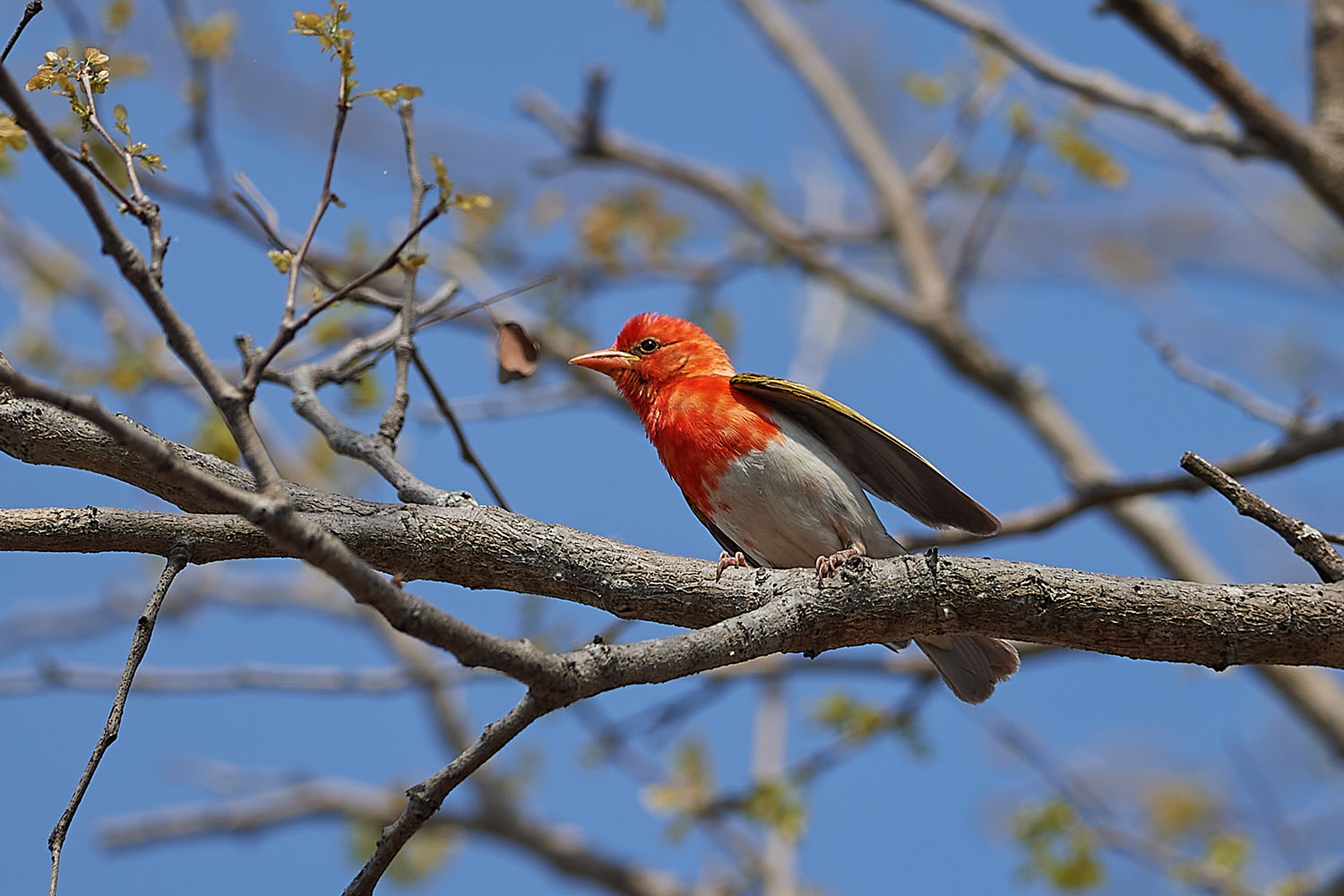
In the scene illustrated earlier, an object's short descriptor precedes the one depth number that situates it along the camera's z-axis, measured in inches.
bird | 322.0
